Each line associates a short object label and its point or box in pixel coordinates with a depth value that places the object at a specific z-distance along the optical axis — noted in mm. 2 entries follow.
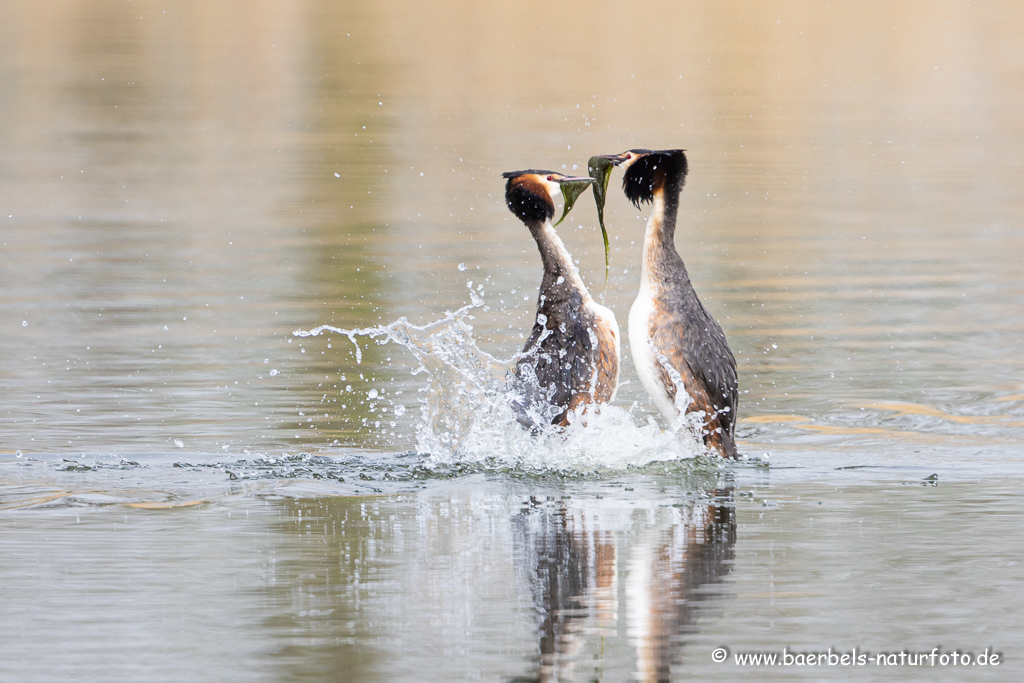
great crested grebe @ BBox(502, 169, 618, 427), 18953
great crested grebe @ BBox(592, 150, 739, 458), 18484
